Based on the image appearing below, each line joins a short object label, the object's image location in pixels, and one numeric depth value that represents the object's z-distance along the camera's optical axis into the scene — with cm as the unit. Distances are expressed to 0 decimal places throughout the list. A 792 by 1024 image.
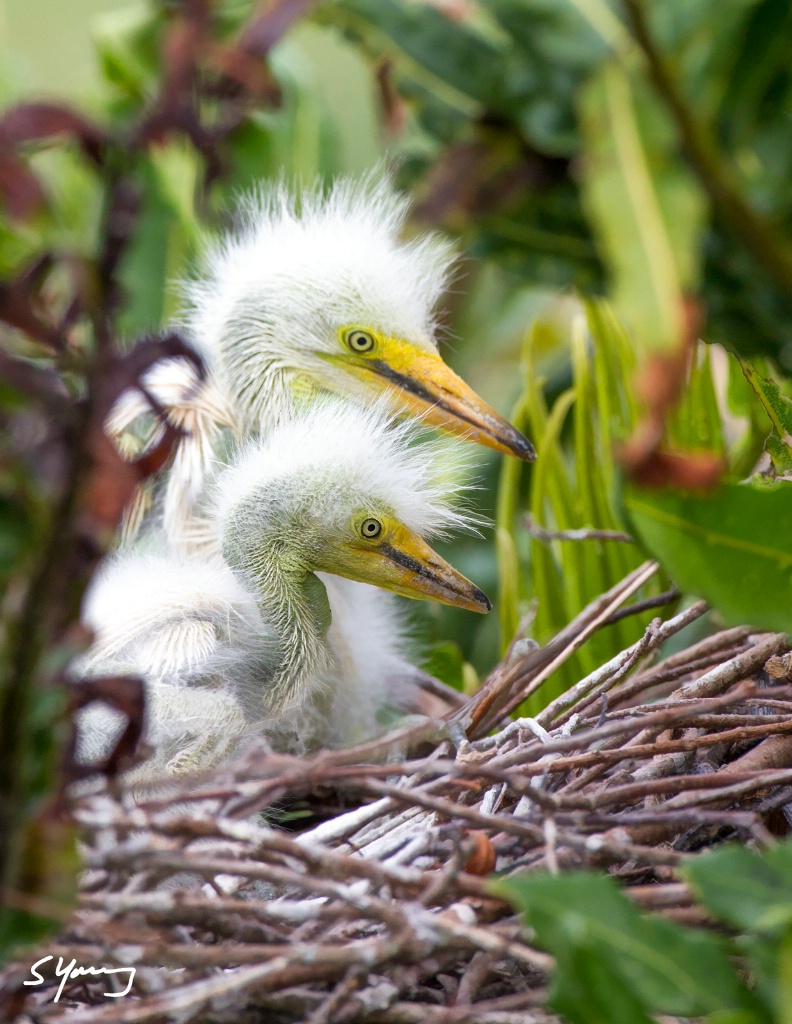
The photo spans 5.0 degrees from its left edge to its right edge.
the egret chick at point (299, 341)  314
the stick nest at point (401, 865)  294
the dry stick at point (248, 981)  293
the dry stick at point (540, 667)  308
